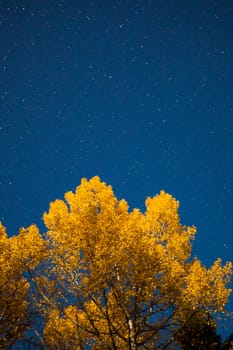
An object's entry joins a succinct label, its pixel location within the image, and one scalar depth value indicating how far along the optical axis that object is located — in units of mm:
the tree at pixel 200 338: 26520
